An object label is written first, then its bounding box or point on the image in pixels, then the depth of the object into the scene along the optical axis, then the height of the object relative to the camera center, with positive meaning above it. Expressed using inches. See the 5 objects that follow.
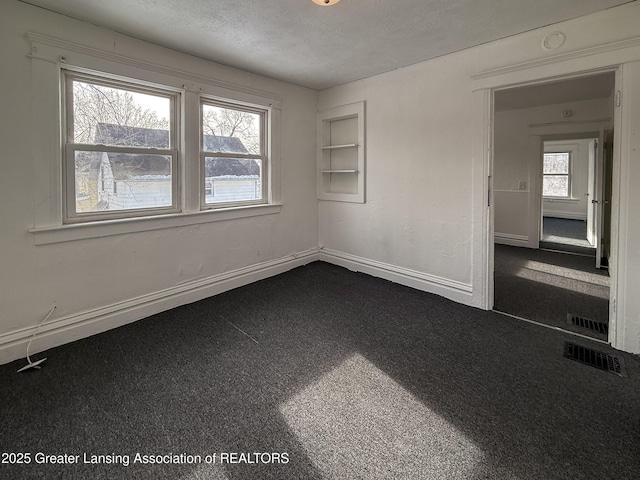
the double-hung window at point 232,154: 141.8 +29.6
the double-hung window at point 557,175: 384.0 +51.7
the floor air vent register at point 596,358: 88.7 -40.6
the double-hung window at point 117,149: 105.5 +24.3
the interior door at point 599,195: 175.2 +13.1
